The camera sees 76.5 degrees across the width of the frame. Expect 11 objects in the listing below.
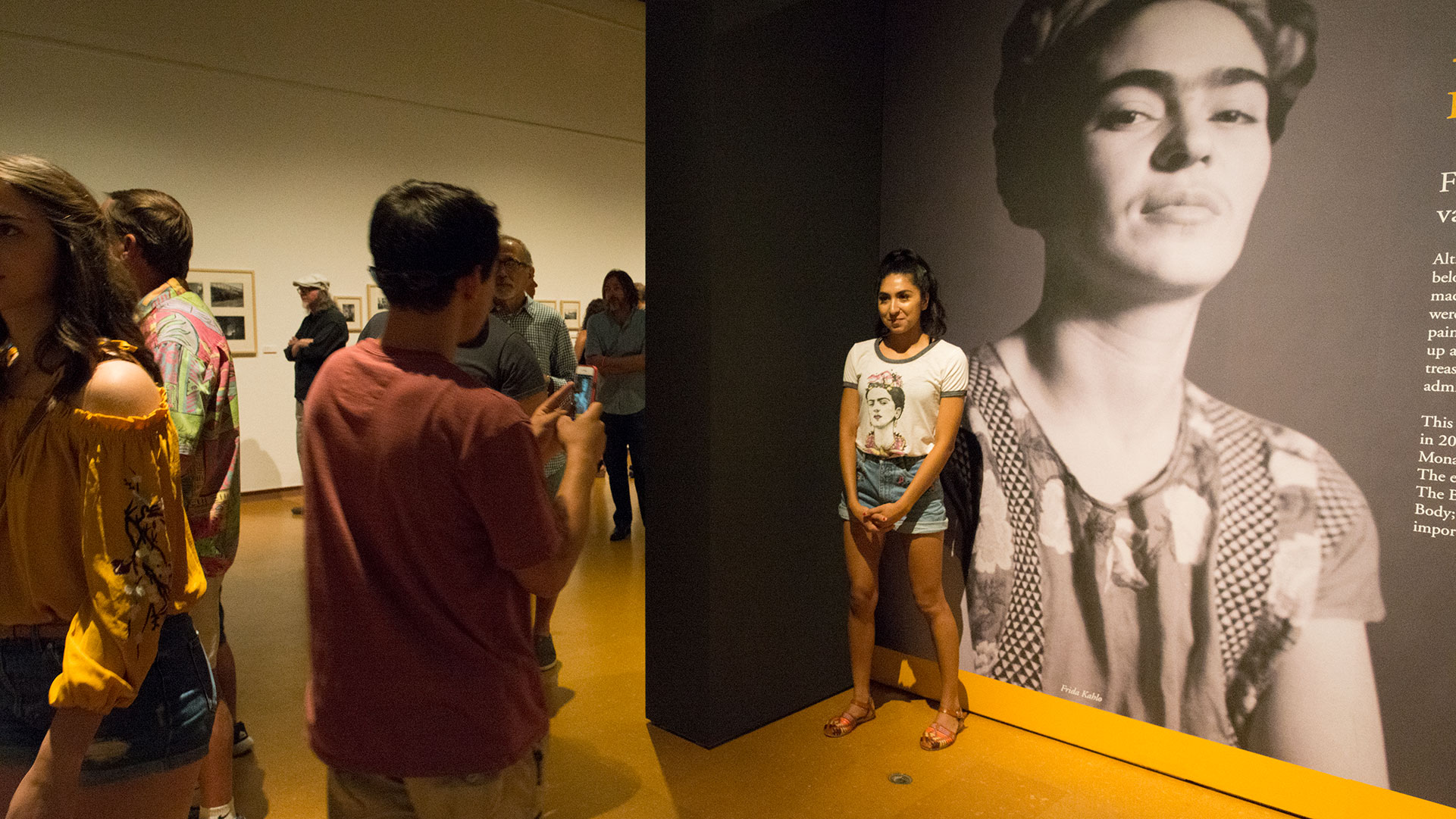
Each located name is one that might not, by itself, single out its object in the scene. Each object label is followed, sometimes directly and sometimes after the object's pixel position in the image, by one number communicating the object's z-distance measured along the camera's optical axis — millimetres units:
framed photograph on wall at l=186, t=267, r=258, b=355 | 7473
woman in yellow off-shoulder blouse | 1310
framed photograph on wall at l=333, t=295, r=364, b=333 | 8328
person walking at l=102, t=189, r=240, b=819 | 2361
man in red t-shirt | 1282
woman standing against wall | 3453
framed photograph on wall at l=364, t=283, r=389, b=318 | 8500
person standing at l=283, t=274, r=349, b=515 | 6824
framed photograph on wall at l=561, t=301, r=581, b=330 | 9984
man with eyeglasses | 3740
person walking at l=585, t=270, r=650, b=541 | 6172
